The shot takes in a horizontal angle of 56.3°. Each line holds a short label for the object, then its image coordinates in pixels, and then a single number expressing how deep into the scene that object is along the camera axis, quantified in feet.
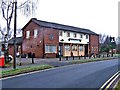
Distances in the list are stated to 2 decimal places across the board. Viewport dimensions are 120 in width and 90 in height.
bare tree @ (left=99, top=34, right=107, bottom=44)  188.37
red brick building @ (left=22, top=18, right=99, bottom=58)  75.64
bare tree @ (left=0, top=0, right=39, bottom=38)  45.87
